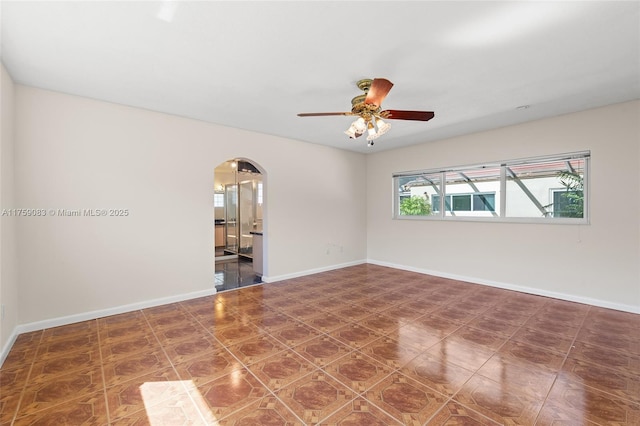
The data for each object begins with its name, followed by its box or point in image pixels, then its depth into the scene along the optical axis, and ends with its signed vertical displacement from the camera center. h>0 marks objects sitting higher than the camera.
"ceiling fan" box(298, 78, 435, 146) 2.61 +0.94
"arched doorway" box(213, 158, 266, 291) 5.30 -0.35
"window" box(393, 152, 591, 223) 3.85 +0.29
